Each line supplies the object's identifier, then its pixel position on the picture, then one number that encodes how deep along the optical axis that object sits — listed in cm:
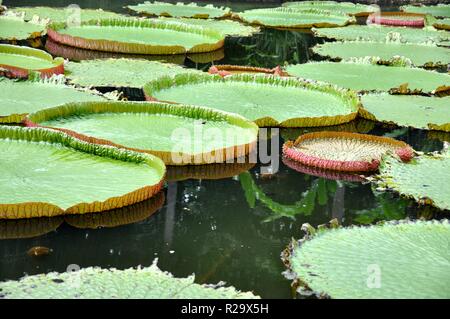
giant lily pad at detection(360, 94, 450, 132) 371
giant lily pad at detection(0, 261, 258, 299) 184
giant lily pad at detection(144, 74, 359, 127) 368
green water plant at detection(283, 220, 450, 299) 197
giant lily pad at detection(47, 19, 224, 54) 525
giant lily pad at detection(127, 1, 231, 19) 722
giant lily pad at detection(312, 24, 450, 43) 648
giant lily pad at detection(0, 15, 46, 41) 539
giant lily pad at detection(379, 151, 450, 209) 272
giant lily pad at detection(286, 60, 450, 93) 447
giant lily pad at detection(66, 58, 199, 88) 418
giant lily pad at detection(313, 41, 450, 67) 546
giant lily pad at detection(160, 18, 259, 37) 644
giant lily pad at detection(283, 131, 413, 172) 306
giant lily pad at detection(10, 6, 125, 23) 656
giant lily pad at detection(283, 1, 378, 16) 843
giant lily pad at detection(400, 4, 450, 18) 842
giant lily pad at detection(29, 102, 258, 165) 303
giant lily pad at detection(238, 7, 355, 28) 712
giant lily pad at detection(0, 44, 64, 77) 404
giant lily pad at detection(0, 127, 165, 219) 244
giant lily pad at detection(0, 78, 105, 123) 339
